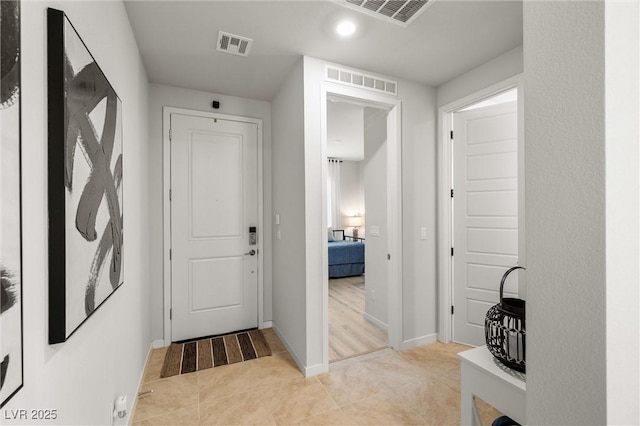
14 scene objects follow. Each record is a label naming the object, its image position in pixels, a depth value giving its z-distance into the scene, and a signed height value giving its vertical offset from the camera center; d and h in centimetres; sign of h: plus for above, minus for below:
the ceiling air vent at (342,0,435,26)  179 +131
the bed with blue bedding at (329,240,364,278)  567 -95
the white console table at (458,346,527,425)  112 -74
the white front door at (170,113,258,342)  296 -15
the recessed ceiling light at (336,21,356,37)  197 +129
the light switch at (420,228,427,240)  292 -22
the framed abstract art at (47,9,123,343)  85 +11
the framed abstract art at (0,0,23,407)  61 +0
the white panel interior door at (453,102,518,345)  260 +1
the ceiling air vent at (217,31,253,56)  210 +128
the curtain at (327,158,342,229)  788 +44
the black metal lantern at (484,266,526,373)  118 -53
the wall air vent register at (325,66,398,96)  248 +119
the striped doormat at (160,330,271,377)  249 -133
